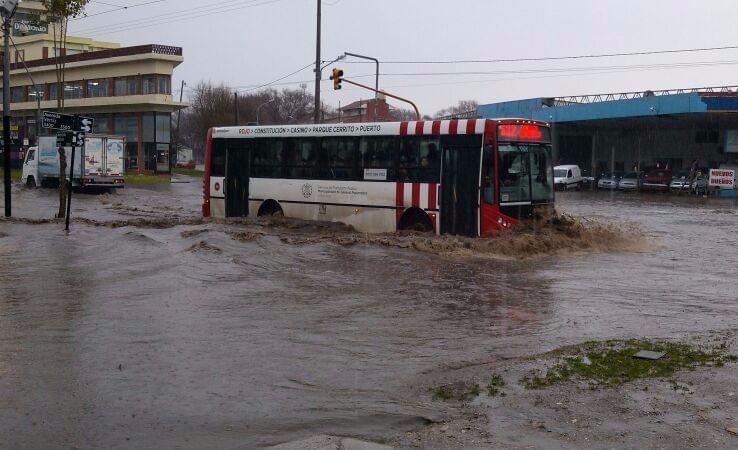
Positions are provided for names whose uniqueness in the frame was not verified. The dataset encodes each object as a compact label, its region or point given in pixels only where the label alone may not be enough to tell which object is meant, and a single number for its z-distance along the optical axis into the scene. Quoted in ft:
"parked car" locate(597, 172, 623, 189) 193.77
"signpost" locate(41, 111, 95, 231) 61.82
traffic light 108.88
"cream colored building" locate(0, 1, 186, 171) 224.74
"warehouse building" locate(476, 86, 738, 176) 163.84
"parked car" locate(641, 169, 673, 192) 181.06
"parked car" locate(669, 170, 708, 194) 169.89
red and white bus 56.08
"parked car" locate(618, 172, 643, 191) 188.55
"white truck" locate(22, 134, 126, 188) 130.21
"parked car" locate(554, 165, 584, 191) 187.21
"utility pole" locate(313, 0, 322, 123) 112.27
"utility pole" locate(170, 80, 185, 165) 296.18
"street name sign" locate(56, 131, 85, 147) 61.98
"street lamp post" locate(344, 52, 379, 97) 115.75
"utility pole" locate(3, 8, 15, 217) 68.33
